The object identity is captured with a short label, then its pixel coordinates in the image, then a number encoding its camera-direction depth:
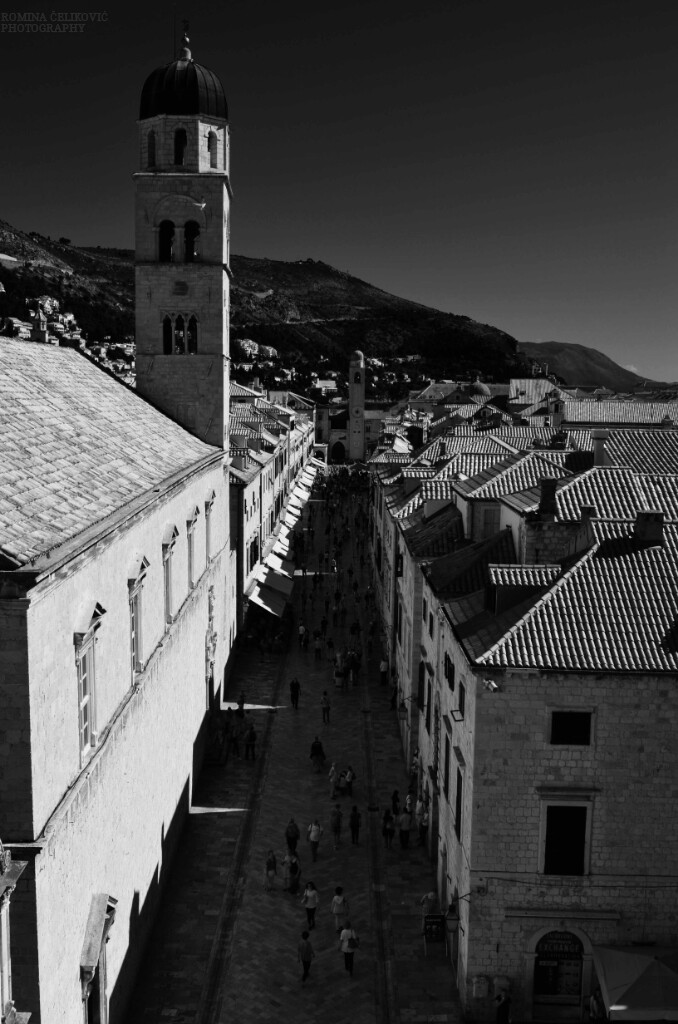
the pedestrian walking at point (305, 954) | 20.05
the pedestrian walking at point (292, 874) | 23.78
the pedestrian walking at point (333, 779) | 28.88
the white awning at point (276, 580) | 49.66
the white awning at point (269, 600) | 45.42
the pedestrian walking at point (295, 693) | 37.03
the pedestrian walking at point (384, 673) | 39.72
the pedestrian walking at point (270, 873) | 23.72
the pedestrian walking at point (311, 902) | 22.16
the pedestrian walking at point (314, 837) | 25.73
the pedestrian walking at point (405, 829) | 26.12
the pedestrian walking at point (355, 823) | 26.09
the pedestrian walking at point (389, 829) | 26.30
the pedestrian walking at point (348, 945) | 20.11
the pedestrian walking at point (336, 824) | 26.34
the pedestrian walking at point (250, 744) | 31.95
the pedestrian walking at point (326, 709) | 35.50
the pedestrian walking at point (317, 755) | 31.31
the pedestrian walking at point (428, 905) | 21.91
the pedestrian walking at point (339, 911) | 21.78
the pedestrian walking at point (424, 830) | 26.37
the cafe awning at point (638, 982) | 16.44
